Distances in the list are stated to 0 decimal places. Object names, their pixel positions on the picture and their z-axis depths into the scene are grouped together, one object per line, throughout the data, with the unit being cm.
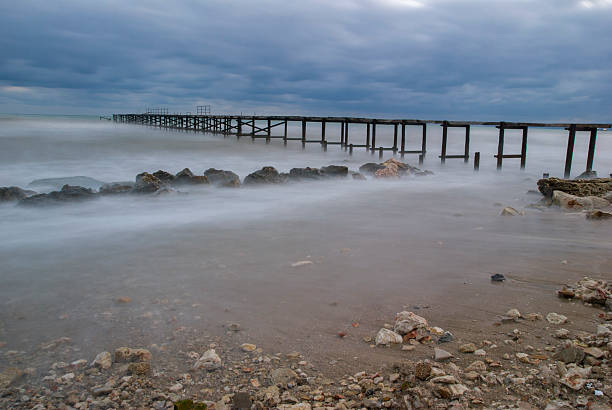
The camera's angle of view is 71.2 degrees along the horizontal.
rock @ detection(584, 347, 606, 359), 227
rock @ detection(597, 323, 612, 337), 258
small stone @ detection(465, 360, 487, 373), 221
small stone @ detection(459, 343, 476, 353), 245
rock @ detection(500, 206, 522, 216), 715
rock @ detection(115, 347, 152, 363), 239
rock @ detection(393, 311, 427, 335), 268
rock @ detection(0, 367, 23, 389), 221
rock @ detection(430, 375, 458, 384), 206
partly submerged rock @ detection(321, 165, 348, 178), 1261
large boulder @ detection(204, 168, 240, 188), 1064
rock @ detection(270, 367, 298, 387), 219
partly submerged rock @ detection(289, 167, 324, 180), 1197
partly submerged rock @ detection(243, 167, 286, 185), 1090
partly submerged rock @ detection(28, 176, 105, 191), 1067
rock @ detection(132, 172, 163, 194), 909
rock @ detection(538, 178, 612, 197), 839
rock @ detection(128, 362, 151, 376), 227
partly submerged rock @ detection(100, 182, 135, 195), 910
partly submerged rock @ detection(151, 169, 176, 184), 1070
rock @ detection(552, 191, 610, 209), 751
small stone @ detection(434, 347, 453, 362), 236
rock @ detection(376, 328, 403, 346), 257
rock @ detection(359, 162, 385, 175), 1371
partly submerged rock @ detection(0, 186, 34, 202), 805
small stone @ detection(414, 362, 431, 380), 211
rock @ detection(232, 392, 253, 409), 200
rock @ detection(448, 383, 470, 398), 198
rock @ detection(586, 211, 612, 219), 667
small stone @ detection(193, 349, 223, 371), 233
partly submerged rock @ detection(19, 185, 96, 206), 780
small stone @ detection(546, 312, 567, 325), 281
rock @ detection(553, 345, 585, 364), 224
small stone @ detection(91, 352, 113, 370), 236
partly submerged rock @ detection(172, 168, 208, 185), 1056
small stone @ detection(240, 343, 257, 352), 254
